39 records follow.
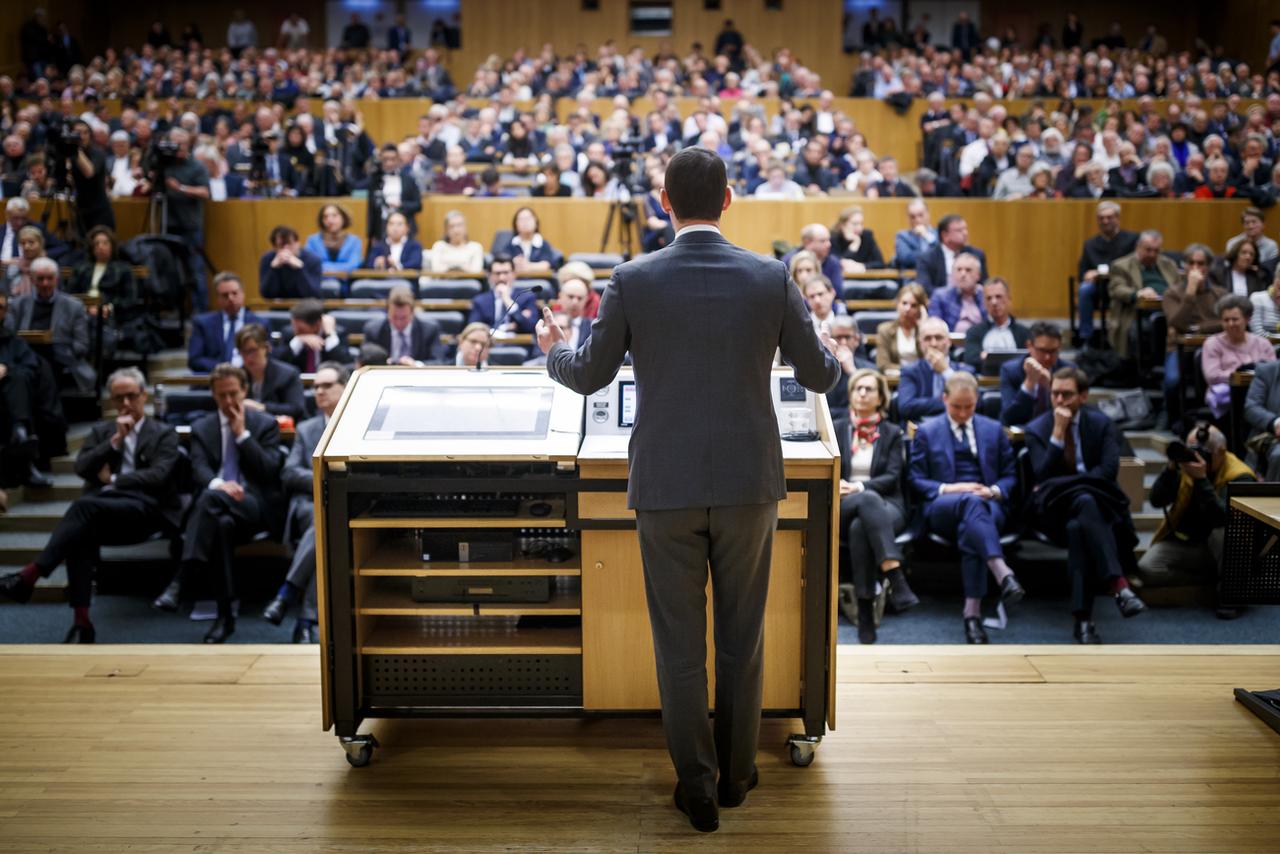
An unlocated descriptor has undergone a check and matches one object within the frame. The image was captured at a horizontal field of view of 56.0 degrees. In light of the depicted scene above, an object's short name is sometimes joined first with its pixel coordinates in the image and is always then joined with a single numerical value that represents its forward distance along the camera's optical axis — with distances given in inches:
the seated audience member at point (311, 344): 234.2
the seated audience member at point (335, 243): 308.5
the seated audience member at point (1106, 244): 303.4
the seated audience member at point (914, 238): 302.7
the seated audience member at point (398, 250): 303.1
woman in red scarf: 176.6
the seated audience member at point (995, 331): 243.1
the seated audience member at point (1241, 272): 274.5
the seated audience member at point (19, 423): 223.8
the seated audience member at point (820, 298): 227.0
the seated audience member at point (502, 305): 260.8
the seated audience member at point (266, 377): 211.2
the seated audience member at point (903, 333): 234.2
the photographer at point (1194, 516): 185.3
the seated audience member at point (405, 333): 241.1
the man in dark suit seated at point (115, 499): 178.2
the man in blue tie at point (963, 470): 180.7
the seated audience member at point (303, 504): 175.3
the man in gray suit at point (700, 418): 93.4
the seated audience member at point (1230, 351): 225.8
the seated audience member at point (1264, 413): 200.7
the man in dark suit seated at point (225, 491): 181.0
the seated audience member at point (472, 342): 205.3
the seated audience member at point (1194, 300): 255.4
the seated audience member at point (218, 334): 246.1
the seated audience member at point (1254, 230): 282.8
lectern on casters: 110.0
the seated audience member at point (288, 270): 279.6
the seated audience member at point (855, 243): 305.7
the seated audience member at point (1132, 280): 274.8
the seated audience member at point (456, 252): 301.4
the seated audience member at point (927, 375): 208.5
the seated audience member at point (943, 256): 282.8
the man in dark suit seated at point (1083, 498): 175.2
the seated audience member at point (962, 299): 257.4
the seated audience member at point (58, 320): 250.1
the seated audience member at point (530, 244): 297.6
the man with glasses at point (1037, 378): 203.9
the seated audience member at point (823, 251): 272.7
